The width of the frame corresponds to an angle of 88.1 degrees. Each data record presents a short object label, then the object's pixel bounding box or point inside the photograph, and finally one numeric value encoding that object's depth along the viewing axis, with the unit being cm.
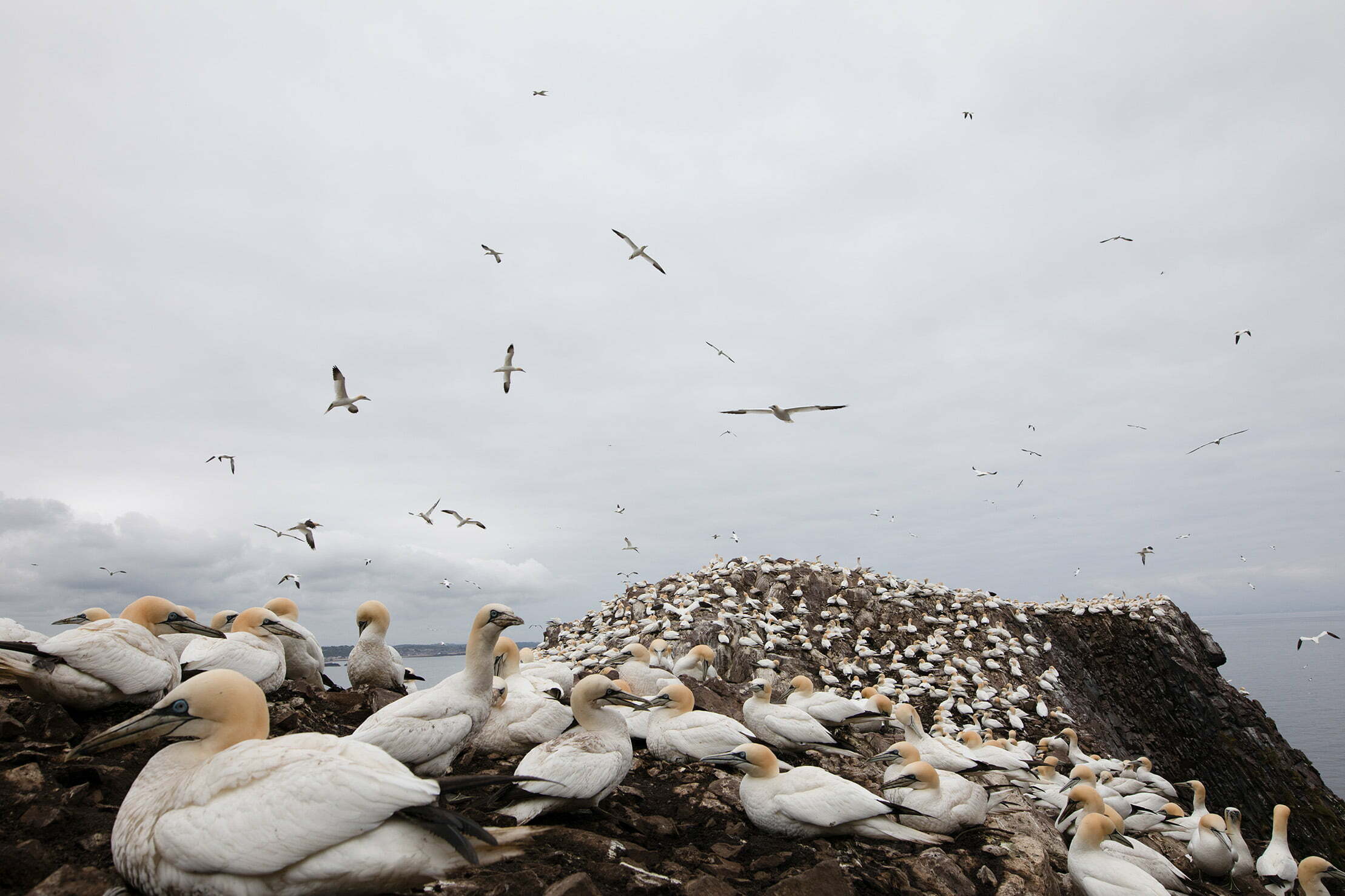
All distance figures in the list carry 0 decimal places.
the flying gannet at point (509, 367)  1352
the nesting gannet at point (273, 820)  331
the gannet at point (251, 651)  663
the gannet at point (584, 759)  521
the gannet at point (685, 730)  752
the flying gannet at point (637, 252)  1423
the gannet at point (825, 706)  1025
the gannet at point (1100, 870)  652
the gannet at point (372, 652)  912
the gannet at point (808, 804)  593
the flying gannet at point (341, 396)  1175
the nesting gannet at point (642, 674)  1158
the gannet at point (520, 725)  752
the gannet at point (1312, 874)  1148
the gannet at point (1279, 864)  1303
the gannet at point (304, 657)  897
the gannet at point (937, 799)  676
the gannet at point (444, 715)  564
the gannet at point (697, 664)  1221
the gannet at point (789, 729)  905
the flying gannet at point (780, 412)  889
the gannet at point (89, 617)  751
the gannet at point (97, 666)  534
